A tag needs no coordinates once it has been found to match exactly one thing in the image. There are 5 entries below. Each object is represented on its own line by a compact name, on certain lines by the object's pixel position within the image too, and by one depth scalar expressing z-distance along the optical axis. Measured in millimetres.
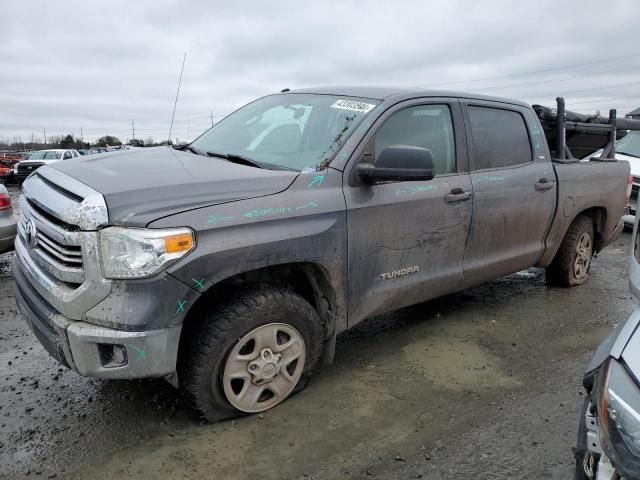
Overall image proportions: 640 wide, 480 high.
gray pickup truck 2385
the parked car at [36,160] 21375
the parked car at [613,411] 1362
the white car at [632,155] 7757
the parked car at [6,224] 5473
